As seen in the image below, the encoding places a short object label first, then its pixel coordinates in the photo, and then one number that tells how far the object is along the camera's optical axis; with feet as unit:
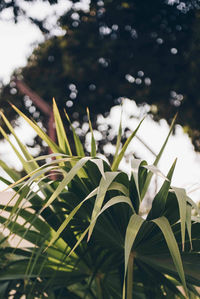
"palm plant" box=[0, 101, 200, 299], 7.70
